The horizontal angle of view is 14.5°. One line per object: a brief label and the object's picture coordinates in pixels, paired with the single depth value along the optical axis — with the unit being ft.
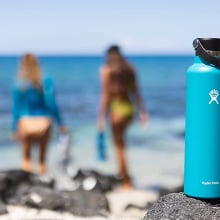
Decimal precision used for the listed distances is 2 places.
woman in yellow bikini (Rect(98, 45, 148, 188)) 32.31
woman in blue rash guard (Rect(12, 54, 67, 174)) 32.36
